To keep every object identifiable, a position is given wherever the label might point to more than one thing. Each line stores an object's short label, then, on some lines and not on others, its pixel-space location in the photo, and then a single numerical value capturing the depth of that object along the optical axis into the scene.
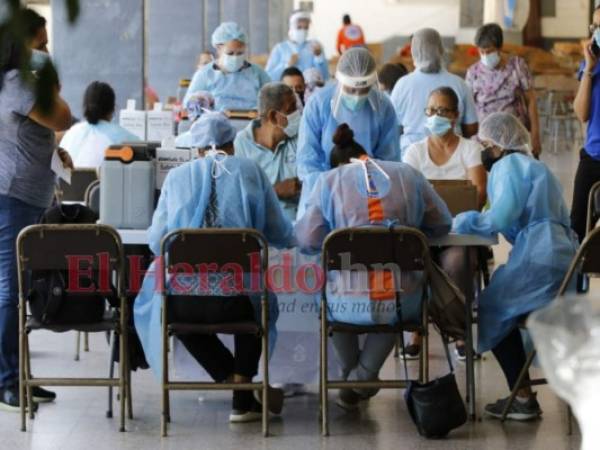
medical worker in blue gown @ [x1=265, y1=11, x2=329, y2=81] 20.91
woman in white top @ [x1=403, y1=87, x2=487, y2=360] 9.64
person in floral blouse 13.36
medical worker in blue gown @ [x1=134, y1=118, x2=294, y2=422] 7.47
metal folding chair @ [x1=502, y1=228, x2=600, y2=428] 7.09
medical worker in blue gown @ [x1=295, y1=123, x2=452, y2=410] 7.49
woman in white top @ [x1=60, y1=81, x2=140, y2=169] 11.19
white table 8.27
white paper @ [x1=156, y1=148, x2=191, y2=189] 8.20
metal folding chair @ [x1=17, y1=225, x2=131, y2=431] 7.30
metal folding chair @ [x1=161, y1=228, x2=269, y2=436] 7.21
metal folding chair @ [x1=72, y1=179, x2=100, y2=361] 9.54
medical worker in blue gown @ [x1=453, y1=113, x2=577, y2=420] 7.67
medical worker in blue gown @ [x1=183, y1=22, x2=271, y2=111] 14.14
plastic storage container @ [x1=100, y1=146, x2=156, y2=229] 8.06
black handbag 7.43
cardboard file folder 8.87
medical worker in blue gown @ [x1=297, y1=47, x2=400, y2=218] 9.36
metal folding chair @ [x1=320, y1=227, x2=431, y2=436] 7.25
